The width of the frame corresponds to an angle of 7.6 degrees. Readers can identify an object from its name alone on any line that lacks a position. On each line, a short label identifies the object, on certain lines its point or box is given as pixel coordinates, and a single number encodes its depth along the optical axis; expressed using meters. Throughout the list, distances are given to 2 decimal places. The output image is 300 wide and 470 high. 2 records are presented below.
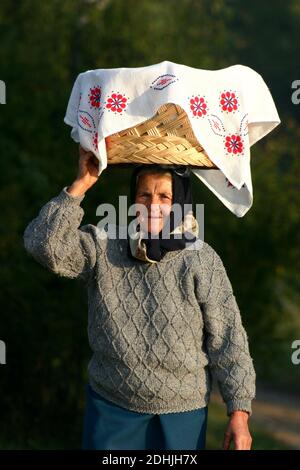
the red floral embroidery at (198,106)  7.87
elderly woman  8.12
